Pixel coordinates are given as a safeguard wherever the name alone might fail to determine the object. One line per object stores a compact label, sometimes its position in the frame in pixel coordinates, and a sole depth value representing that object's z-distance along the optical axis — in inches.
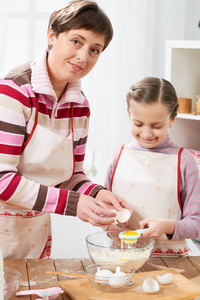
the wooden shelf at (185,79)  101.3
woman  55.4
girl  63.6
